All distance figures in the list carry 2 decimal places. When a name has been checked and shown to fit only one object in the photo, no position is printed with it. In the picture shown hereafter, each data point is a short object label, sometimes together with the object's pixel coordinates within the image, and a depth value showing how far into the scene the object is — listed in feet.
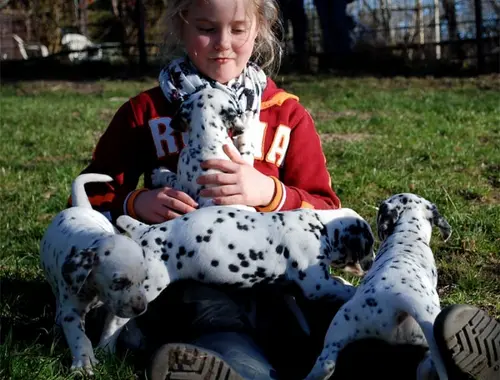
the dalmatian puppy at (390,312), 9.25
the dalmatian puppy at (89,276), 10.02
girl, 11.27
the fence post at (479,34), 50.34
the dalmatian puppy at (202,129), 12.30
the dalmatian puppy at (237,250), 10.87
